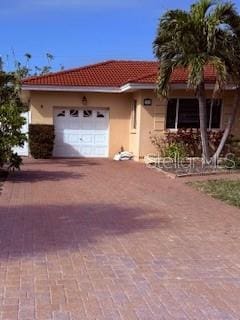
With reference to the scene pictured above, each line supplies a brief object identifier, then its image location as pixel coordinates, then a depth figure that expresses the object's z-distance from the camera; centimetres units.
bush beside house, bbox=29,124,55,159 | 1683
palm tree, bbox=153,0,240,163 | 1251
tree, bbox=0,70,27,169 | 1128
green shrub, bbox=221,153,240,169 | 1387
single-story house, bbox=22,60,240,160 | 1587
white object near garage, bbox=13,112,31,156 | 1773
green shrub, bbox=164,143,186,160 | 1505
